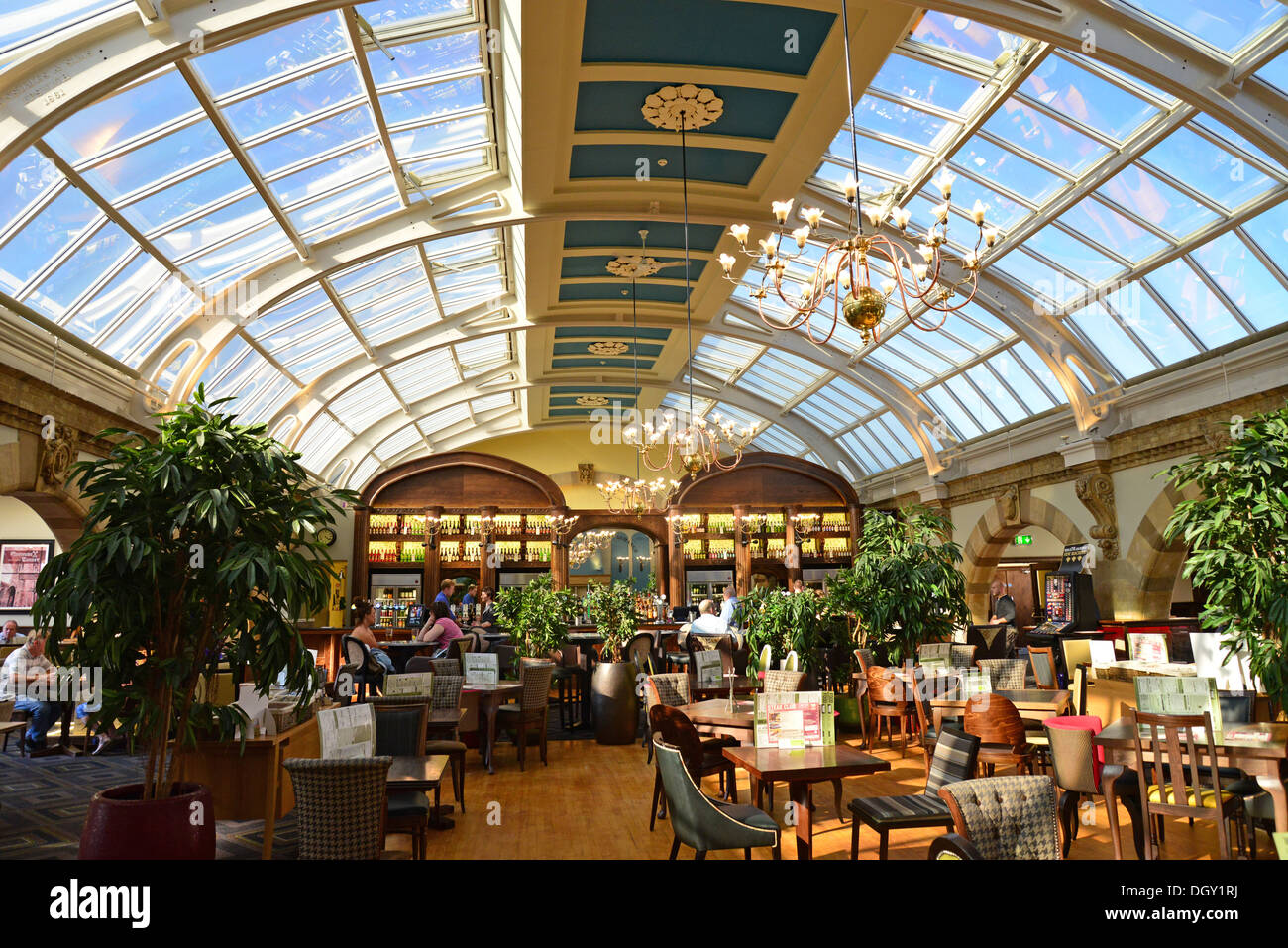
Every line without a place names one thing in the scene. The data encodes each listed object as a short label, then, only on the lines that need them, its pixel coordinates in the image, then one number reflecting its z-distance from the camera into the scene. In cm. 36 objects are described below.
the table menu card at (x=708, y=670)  784
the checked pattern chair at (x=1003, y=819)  284
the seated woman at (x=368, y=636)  829
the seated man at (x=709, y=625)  932
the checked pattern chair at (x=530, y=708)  752
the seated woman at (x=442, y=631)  915
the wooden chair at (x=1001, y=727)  512
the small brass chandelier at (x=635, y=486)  1165
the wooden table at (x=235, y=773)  496
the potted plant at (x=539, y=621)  884
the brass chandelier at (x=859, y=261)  499
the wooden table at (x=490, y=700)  719
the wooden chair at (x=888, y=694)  757
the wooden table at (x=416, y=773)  425
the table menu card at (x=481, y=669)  750
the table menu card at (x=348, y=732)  430
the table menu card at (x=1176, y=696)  465
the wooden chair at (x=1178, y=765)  409
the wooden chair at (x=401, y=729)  525
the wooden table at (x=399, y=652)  985
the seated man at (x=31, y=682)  828
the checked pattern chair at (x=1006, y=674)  717
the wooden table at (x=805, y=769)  394
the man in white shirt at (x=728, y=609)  1026
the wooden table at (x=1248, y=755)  406
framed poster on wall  1283
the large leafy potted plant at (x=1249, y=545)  481
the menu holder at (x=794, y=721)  448
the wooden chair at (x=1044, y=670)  912
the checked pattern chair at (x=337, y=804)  343
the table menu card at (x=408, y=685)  610
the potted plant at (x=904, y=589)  868
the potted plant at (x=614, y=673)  880
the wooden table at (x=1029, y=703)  579
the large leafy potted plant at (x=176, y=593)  350
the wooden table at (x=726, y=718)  533
